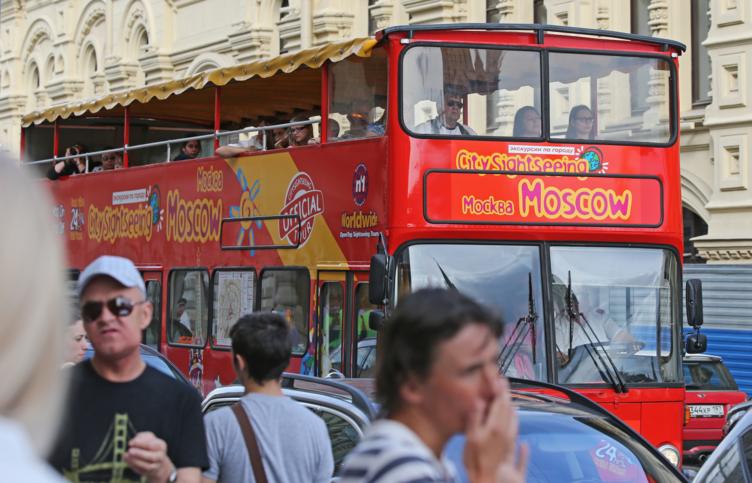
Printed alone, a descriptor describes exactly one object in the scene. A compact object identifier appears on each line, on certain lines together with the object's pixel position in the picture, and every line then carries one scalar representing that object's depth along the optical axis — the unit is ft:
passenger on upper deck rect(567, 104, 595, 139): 43.83
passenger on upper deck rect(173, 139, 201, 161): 55.67
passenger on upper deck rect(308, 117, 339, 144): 45.39
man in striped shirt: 9.31
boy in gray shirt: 17.80
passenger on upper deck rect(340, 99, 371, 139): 43.45
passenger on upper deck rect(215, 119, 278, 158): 50.80
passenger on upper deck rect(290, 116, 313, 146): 48.26
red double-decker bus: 40.96
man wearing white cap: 14.55
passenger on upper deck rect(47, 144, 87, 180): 65.46
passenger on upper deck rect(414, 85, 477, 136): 41.96
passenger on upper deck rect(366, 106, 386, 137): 42.32
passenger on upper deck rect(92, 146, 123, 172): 61.67
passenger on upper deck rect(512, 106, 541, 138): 42.86
